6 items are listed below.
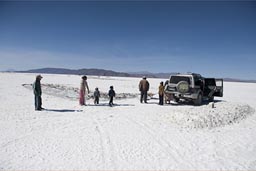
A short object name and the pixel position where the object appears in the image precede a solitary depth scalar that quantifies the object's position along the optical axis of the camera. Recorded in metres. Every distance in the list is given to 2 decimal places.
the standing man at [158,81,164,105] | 14.40
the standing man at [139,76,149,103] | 14.92
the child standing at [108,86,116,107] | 13.46
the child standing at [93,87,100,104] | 13.79
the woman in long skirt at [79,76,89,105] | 12.94
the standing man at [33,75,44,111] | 10.98
